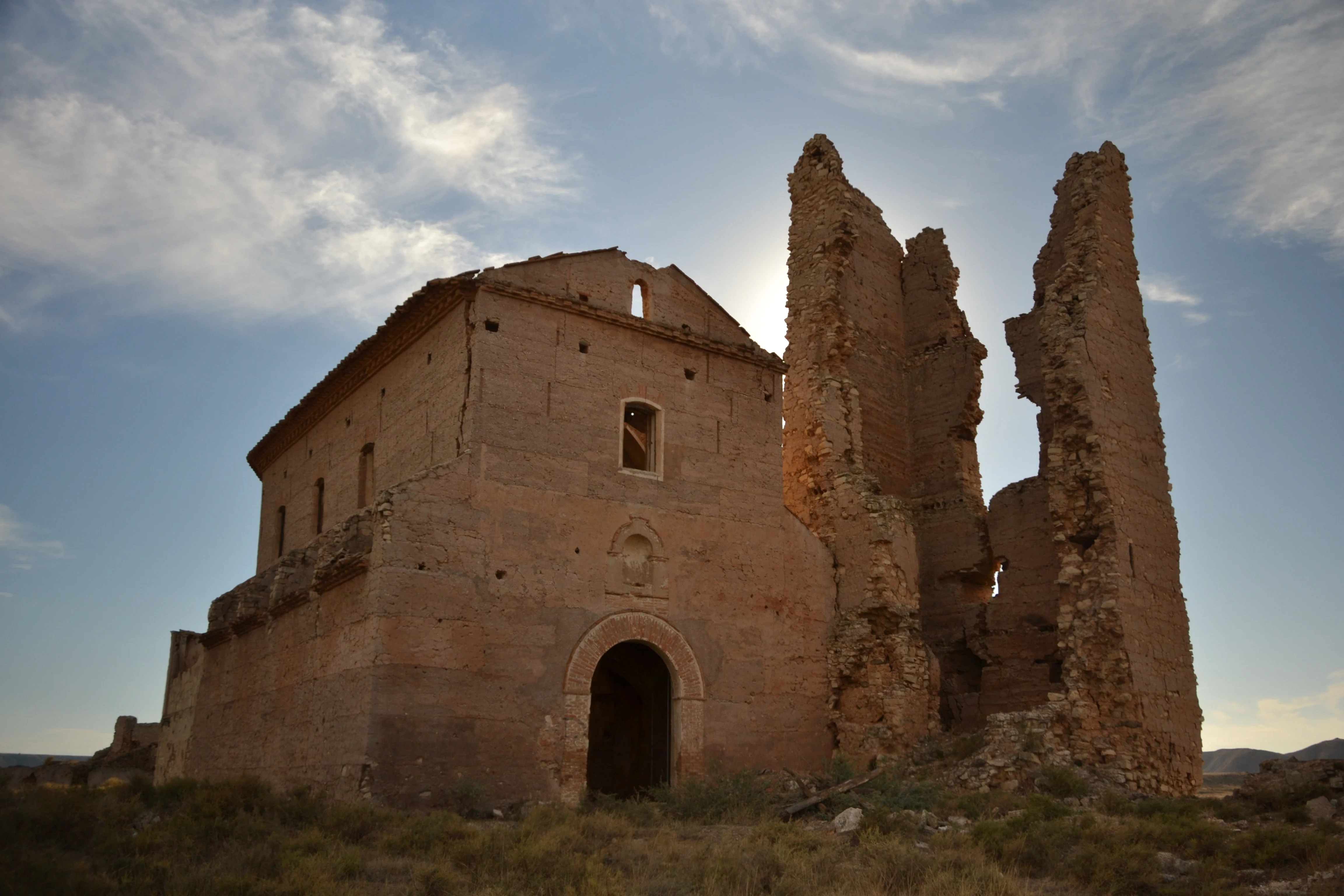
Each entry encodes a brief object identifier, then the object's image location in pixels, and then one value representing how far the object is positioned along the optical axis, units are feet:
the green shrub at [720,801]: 44.83
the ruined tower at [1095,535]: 51.80
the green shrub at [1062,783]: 47.16
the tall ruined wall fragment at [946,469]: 63.10
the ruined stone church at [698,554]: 46.57
